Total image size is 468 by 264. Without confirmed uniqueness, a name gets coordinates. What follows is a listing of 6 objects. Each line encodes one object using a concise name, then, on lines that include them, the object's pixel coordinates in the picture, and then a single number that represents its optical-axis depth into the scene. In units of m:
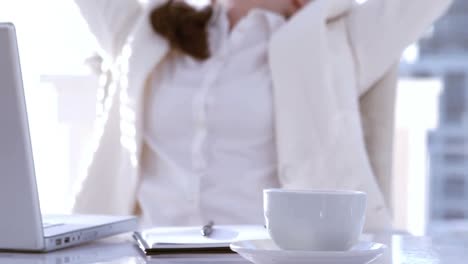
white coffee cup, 1.20
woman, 2.53
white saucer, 1.14
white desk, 1.33
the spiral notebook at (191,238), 1.36
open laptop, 1.27
